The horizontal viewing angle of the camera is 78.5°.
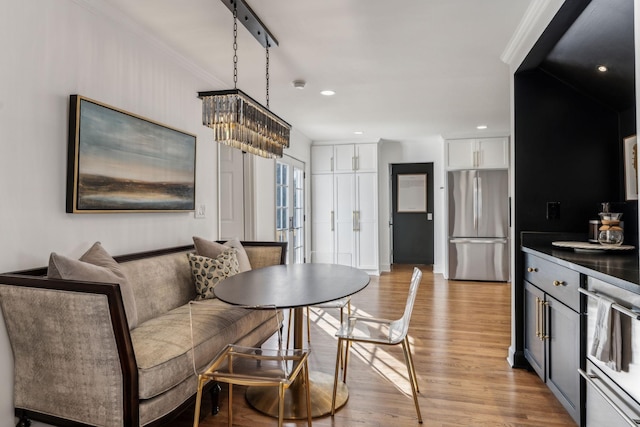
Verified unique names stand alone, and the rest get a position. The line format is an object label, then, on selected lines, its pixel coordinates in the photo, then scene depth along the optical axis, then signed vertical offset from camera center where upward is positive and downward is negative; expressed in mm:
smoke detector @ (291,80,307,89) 3661 +1276
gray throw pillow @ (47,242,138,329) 1818 -254
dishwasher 1433 -633
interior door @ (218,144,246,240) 4512 +251
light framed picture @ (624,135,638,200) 2512 +326
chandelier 2252 +623
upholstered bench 1625 -620
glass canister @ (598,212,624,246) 2375 -75
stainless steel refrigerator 6133 -110
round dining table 1916 -388
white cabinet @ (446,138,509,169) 6176 +1037
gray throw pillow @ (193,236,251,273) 3066 -247
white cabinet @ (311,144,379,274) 6809 +232
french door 5516 +182
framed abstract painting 2188 +369
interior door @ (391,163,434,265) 7570 +101
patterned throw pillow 2842 -391
